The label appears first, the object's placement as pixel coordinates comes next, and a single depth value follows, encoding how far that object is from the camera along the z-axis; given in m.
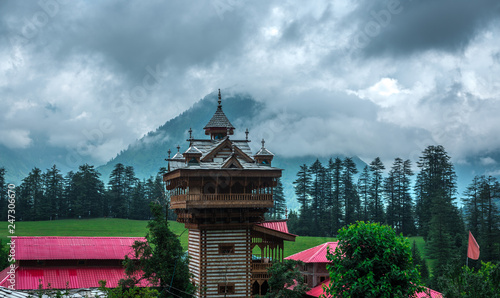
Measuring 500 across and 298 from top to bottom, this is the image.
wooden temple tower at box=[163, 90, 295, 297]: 35.34
